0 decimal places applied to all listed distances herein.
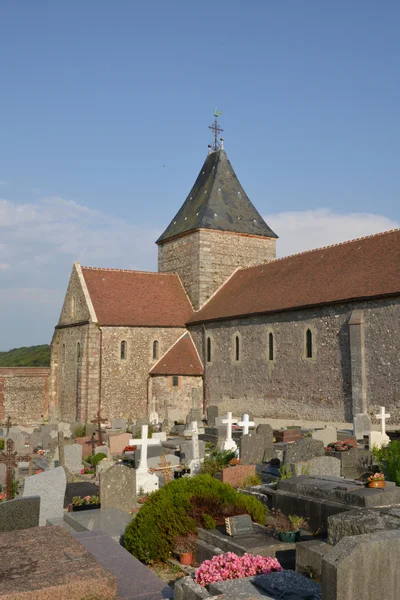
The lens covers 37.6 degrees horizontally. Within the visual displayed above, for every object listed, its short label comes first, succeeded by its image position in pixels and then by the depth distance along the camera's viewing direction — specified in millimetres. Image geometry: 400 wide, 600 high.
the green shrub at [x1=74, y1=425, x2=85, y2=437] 21927
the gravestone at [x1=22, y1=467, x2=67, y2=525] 8562
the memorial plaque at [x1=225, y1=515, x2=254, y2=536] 6992
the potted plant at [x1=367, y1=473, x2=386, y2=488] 7465
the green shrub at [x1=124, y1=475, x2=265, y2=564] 7125
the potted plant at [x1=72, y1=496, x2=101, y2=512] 9195
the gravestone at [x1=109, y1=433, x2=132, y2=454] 16766
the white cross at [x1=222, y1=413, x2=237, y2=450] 14891
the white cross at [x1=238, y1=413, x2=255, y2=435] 15625
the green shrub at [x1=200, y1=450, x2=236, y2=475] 11914
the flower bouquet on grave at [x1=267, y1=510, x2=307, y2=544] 6867
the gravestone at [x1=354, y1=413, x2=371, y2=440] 16703
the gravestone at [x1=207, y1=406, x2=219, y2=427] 22939
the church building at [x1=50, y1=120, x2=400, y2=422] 19594
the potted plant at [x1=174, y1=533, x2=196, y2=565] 6988
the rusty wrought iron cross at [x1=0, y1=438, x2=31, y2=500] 10148
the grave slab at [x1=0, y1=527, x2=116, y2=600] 4520
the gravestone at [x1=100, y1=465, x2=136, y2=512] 9055
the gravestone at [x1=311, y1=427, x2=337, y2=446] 15198
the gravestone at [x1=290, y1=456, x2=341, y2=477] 9831
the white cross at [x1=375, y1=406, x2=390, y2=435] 15593
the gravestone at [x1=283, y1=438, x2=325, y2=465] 11156
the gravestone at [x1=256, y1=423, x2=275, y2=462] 13444
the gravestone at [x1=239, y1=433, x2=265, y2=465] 13203
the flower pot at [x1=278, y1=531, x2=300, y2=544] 6828
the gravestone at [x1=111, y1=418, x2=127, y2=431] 23219
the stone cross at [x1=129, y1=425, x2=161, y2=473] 11734
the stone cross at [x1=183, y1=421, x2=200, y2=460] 13766
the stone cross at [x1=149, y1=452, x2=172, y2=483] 11326
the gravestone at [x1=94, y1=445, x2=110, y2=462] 15441
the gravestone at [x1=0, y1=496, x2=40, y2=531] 6559
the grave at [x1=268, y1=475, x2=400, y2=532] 7094
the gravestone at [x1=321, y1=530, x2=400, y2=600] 3775
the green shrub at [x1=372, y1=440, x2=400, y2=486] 9312
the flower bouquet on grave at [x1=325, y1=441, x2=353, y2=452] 12875
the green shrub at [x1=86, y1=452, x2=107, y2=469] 14719
